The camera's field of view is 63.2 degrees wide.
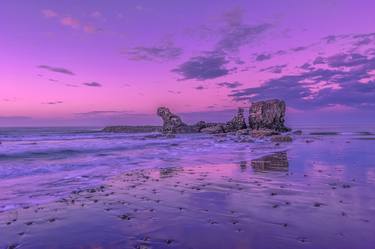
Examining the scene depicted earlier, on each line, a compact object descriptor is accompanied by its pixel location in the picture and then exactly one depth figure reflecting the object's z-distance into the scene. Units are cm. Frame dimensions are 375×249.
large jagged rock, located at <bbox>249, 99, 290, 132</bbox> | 7206
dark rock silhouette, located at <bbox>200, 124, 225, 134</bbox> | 7419
